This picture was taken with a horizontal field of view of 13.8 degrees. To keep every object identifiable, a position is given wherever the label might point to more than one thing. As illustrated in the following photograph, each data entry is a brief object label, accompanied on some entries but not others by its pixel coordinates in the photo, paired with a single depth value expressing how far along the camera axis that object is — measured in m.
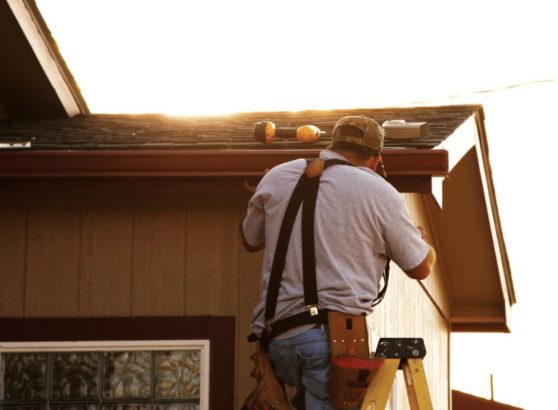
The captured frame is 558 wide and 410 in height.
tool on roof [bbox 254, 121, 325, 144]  11.98
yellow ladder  9.98
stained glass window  13.77
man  10.04
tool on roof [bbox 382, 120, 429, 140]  13.83
